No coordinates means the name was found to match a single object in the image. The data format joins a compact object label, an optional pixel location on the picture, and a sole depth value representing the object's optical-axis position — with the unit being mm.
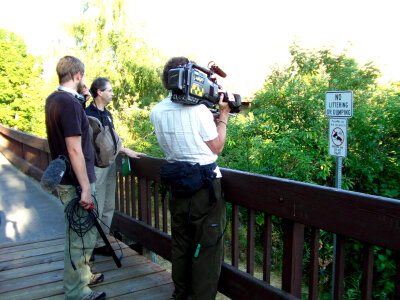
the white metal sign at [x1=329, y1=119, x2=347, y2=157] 5072
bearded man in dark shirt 2477
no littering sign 5055
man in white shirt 2350
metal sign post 5039
